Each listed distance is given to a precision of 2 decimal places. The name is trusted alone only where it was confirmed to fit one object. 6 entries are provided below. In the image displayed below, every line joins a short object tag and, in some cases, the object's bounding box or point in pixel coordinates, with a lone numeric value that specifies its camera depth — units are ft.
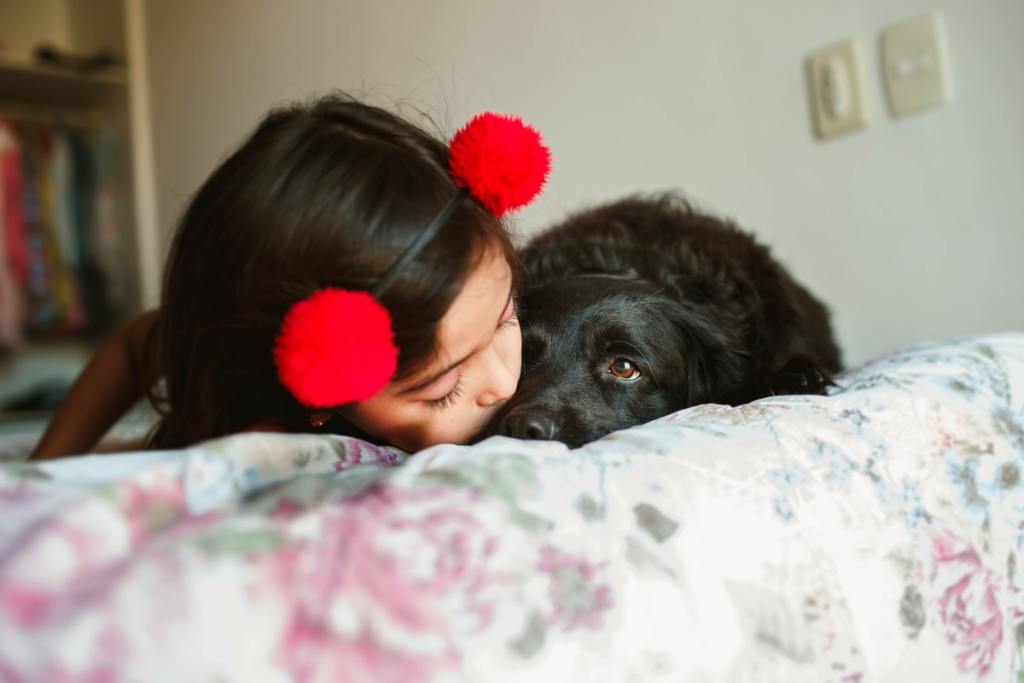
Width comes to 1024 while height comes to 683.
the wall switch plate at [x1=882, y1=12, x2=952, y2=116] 4.68
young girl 2.21
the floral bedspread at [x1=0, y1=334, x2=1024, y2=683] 1.29
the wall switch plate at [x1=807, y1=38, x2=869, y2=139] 5.04
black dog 3.57
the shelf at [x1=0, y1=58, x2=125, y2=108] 12.81
